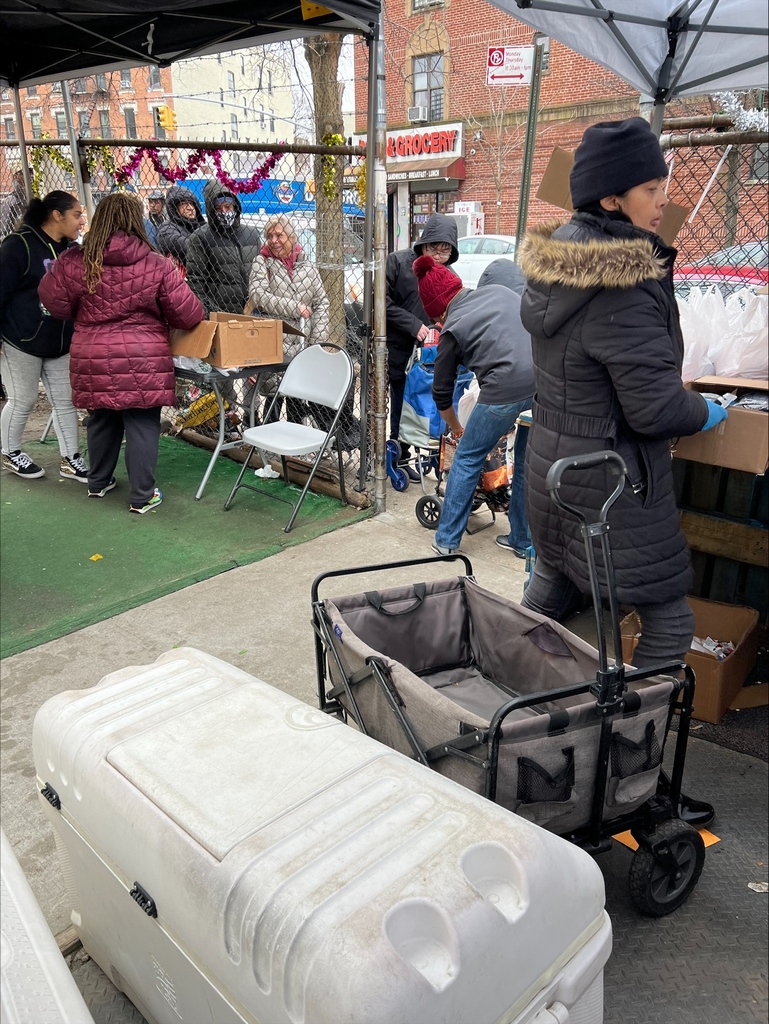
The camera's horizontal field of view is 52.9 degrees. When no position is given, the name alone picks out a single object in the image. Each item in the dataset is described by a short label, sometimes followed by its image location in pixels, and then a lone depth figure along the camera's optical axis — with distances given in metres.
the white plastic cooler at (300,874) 1.16
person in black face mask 6.05
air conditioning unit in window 25.36
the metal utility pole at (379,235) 4.50
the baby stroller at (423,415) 5.46
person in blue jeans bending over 3.90
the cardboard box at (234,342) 5.00
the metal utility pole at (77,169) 6.35
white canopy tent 3.67
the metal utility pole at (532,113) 4.77
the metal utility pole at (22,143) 6.65
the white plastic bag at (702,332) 2.94
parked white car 16.61
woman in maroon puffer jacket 4.70
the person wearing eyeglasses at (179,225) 6.70
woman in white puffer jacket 5.59
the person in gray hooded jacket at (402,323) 5.74
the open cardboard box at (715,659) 2.94
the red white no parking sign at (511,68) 5.70
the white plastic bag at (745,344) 2.82
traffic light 11.50
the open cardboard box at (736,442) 2.50
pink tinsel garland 5.54
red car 5.48
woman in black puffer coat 2.14
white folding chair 4.89
